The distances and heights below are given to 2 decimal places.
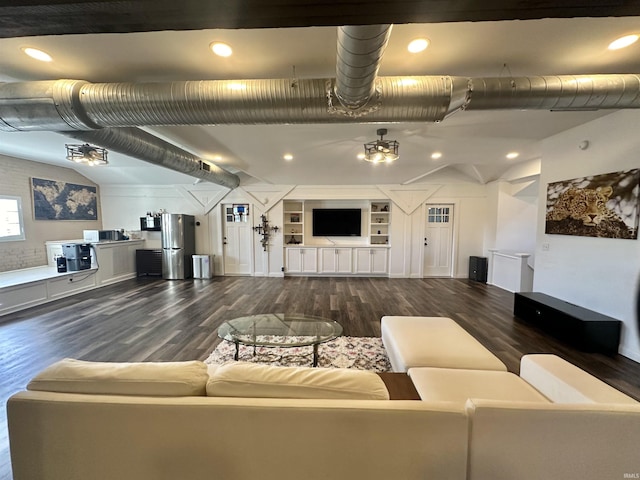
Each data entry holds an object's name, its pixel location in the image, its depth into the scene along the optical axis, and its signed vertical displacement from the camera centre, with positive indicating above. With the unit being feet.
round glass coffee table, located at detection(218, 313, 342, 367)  7.78 -3.57
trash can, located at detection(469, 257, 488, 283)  19.72 -3.41
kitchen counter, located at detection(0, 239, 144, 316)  12.81 -3.06
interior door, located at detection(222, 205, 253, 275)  22.07 -1.27
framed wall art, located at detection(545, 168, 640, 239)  8.71 +0.79
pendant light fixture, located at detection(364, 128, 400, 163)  10.96 +3.38
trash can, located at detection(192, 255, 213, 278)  20.99 -3.30
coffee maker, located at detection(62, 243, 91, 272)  16.29 -1.86
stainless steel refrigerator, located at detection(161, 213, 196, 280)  20.56 -1.67
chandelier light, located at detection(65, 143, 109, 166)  11.96 +3.50
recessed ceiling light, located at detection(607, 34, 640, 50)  5.57 +4.23
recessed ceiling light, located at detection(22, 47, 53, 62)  5.98 +4.27
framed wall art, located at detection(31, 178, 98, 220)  17.07 +2.02
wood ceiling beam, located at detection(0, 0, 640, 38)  2.65 +2.38
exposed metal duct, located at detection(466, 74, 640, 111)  6.49 +3.55
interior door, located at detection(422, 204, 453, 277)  21.25 -1.27
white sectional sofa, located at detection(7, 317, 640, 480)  3.03 -2.57
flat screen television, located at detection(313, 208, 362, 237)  22.12 +0.47
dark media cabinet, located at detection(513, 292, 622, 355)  8.94 -3.76
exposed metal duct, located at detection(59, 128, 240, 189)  9.30 +3.48
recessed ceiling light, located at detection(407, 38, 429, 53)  5.69 +4.25
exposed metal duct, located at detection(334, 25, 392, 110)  4.07 +3.14
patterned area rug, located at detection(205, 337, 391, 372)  8.25 -4.53
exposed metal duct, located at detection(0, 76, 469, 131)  6.65 +3.45
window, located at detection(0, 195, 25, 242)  15.11 +0.50
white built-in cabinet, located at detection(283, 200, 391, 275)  21.58 -2.31
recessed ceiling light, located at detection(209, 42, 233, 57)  5.81 +4.27
